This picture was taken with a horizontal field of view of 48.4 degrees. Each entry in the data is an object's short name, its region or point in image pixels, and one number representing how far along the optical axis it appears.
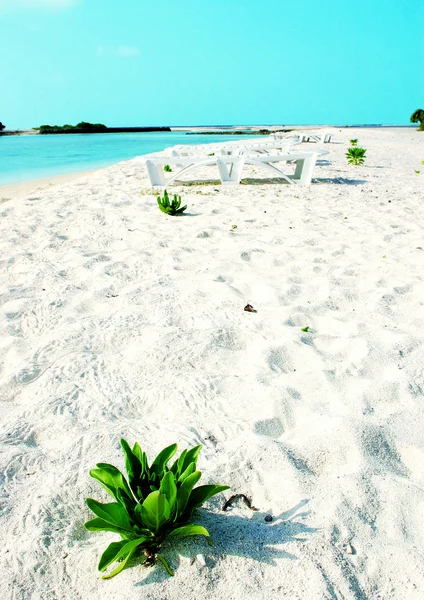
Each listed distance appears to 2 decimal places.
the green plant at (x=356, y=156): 10.18
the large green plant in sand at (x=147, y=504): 1.31
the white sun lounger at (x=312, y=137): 16.42
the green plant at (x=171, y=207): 5.52
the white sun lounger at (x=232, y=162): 7.13
